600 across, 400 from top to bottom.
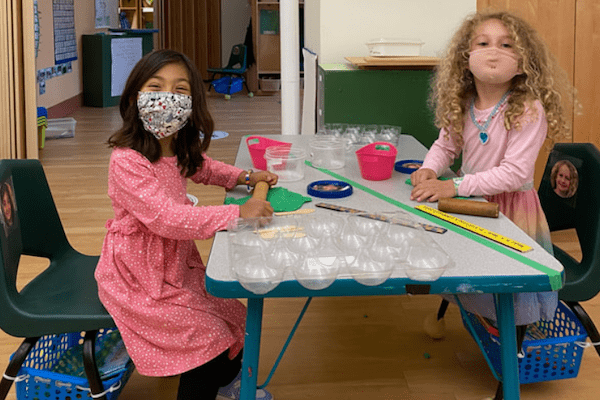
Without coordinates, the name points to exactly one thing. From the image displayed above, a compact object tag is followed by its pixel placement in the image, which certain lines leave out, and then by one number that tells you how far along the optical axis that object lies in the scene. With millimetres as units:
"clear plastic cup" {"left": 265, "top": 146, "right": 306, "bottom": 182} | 1909
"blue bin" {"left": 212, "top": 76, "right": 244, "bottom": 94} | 9641
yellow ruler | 1340
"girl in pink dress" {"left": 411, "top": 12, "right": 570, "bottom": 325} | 1774
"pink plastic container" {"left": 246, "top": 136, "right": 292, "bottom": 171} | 2021
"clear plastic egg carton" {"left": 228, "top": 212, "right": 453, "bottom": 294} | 1195
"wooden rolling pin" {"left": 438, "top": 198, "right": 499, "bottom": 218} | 1539
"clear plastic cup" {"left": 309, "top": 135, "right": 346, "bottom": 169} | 2066
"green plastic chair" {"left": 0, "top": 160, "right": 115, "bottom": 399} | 1594
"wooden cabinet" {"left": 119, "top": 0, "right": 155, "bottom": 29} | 10102
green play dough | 1604
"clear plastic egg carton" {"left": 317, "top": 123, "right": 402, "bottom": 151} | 2361
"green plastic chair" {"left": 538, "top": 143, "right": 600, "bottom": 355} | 1893
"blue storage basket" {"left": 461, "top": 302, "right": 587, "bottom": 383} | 1933
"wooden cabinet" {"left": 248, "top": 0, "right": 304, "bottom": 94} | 10070
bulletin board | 7395
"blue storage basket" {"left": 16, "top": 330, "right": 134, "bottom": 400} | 1683
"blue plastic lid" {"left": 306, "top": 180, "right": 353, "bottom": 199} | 1714
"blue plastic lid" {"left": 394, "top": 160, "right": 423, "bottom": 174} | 1997
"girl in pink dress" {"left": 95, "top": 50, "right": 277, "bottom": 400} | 1573
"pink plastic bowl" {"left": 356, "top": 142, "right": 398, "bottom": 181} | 1876
